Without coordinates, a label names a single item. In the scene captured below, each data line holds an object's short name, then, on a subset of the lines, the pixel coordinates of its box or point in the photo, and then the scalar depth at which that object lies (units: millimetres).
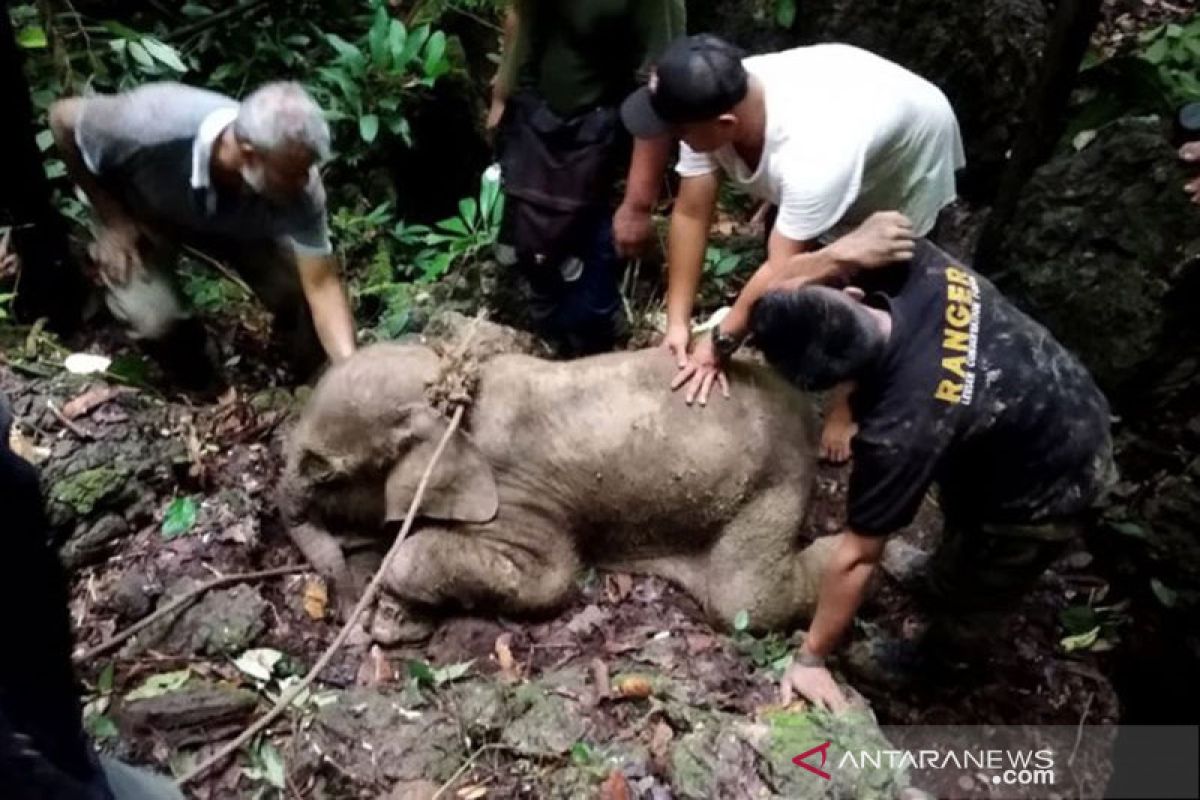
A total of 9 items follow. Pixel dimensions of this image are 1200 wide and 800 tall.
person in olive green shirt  3910
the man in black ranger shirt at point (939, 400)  2918
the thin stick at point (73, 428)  4133
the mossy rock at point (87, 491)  3943
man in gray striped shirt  3555
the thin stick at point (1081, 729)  3670
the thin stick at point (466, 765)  3129
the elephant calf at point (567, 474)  3695
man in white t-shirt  3178
